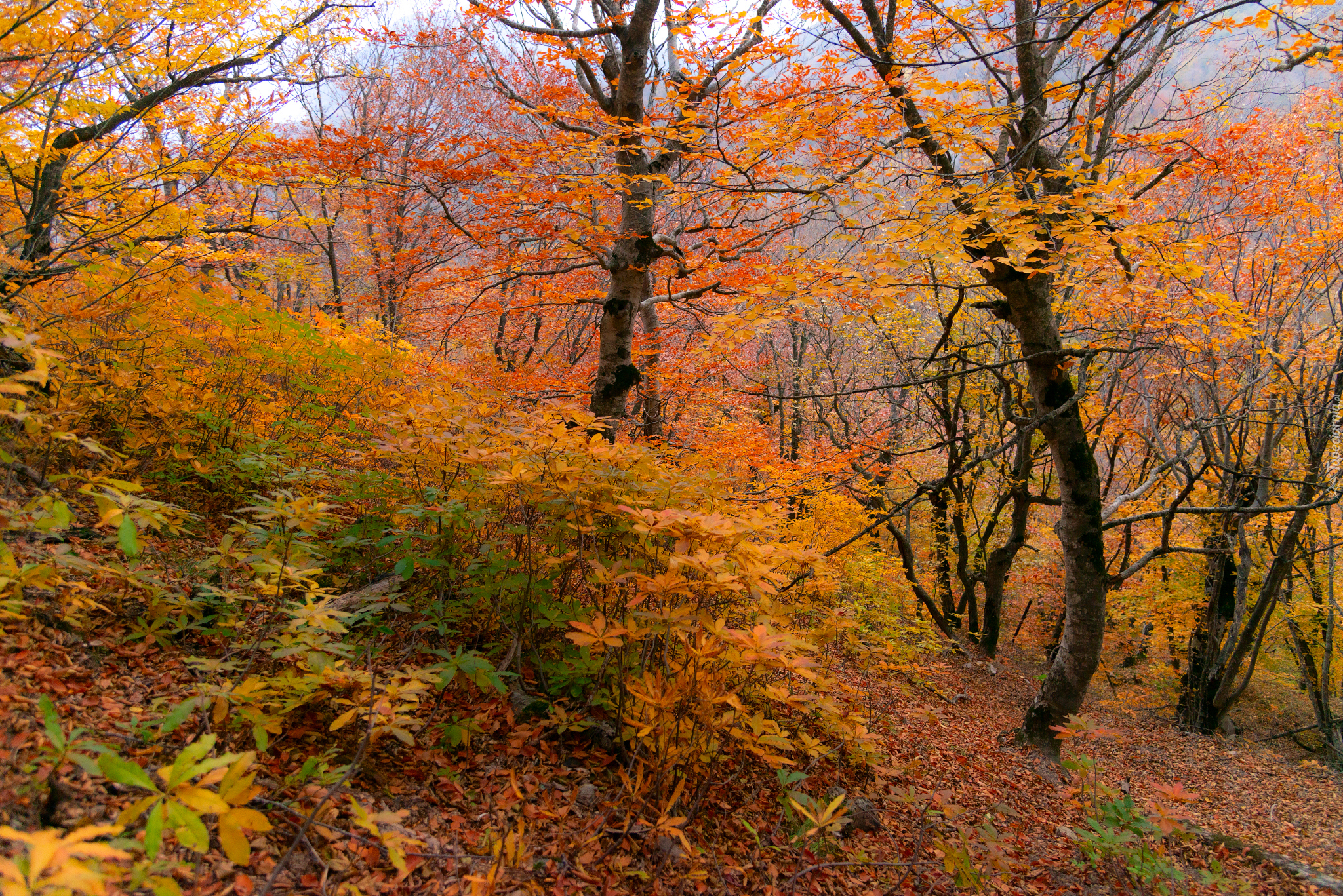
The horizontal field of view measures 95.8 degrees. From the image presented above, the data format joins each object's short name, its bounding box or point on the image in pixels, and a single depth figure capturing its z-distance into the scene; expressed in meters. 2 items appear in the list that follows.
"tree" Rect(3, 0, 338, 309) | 2.85
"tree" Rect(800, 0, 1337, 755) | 3.64
